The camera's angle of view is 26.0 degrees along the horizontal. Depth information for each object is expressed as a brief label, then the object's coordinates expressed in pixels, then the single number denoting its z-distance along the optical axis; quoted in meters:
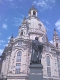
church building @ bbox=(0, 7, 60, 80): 38.81
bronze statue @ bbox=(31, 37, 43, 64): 11.81
